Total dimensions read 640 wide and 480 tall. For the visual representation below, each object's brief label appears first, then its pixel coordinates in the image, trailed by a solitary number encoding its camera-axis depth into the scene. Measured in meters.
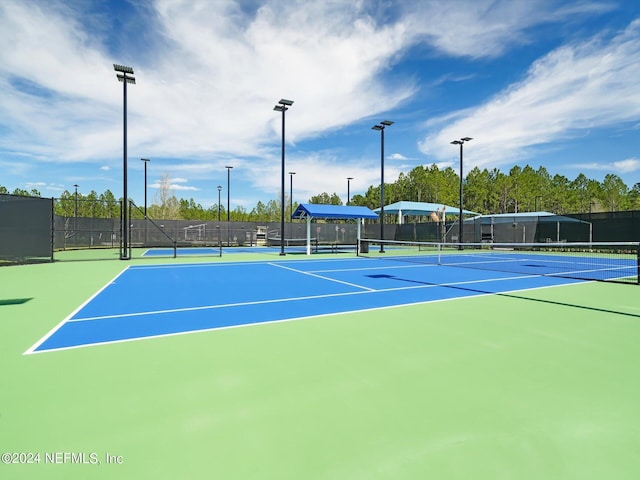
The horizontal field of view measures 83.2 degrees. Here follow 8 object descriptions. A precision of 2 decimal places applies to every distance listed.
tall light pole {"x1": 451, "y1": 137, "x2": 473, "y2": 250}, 25.42
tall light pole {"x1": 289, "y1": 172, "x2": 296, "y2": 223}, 46.26
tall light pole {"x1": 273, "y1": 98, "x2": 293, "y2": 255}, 18.62
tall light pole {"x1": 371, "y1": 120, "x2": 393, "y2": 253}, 21.18
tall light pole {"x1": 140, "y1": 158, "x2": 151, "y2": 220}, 32.81
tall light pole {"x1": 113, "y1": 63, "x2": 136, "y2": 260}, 15.72
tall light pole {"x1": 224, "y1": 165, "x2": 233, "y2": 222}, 39.44
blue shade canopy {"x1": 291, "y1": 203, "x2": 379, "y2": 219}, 20.06
